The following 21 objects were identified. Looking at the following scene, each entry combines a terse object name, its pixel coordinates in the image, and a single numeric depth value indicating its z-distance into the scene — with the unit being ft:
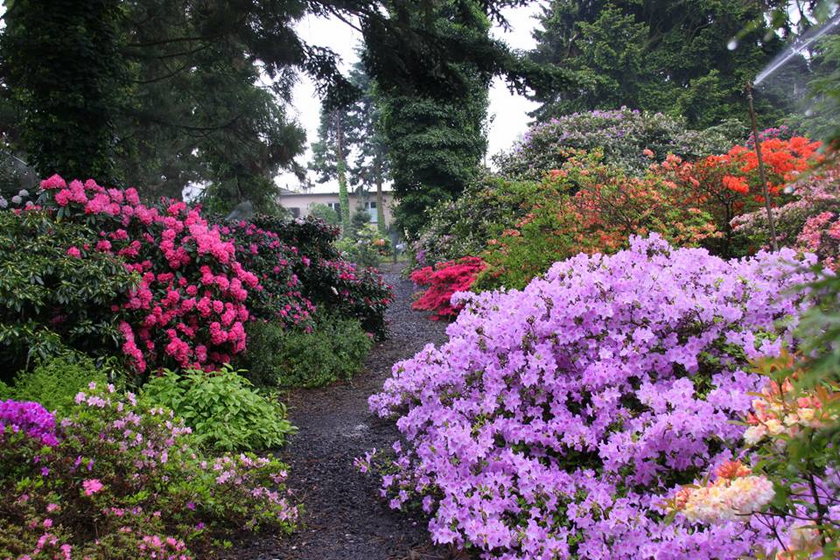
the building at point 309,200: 139.85
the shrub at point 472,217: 31.86
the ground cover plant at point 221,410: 12.03
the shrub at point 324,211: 117.19
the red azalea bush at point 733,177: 24.30
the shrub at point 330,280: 24.89
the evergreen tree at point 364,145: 124.88
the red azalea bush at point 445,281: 27.58
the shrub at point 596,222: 22.02
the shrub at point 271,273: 20.26
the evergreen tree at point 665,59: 68.49
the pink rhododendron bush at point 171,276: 15.11
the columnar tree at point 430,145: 50.52
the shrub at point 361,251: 60.29
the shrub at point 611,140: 40.09
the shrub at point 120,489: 7.05
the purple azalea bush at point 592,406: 7.36
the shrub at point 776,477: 3.62
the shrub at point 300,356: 17.57
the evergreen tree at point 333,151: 122.01
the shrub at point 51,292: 12.16
